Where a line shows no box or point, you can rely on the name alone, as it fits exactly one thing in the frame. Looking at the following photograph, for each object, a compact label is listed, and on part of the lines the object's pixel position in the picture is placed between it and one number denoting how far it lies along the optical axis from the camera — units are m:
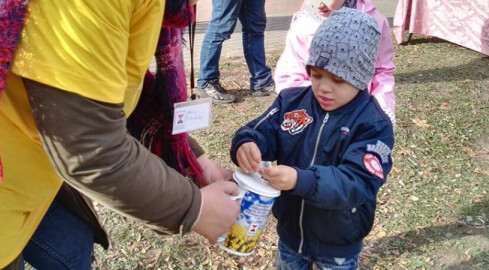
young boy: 1.52
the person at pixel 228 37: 4.20
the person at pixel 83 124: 0.88
